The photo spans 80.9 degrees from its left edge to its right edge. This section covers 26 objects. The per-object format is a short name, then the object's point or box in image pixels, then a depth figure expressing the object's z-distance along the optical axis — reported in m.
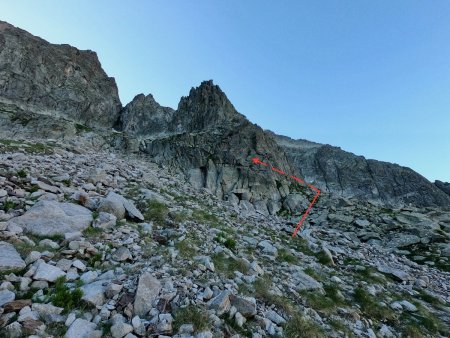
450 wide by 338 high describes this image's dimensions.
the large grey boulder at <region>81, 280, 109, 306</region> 6.15
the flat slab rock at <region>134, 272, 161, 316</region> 6.27
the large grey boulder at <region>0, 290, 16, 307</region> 5.65
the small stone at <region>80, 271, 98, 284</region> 7.07
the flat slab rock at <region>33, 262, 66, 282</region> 6.63
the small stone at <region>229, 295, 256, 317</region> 7.13
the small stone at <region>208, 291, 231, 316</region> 6.86
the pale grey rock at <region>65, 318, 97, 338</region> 5.21
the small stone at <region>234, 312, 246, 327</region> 6.72
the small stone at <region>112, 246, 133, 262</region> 8.43
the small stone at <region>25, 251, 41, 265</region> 7.18
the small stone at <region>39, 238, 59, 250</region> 8.12
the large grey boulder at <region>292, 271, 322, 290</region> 10.84
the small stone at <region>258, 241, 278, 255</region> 13.91
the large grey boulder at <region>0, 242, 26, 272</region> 6.75
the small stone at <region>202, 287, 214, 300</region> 7.25
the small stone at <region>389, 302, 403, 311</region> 11.10
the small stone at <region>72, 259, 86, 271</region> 7.57
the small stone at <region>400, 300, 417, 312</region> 11.21
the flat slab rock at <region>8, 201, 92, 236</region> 8.84
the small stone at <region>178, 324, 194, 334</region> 5.86
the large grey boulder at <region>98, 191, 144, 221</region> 11.53
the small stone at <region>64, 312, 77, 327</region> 5.48
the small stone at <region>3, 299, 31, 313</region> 5.45
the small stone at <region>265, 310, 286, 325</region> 7.37
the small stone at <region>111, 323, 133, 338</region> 5.45
